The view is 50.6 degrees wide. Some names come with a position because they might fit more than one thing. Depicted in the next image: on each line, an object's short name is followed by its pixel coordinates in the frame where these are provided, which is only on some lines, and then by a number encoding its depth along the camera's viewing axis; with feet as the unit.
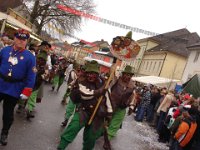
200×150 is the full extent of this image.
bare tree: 75.15
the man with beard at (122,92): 16.44
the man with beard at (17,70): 10.69
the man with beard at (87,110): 10.75
